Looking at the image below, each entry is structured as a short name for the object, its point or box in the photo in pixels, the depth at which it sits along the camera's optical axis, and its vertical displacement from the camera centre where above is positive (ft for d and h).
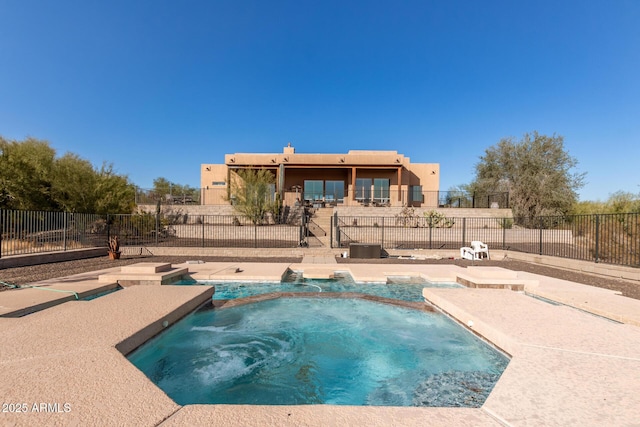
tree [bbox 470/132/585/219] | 76.79 +11.90
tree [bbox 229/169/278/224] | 58.49 +3.34
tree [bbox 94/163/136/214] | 52.65 +3.62
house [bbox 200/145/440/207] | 75.87 +11.22
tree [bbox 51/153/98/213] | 50.42 +4.51
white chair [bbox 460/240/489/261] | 40.04 -4.88
